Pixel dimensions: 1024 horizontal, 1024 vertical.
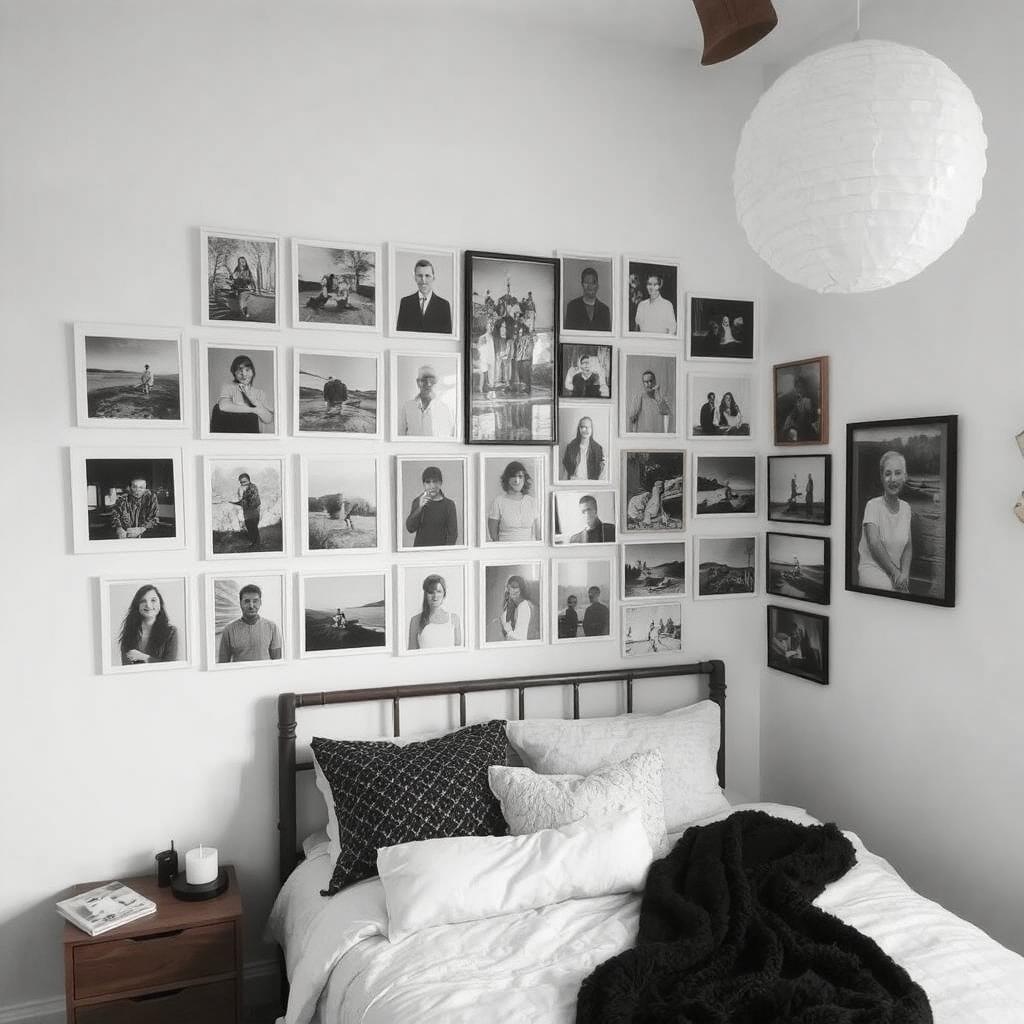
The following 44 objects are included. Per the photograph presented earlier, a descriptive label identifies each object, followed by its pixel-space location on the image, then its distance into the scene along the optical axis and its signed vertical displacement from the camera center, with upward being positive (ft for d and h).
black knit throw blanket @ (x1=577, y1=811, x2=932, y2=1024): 5.55 -3.25
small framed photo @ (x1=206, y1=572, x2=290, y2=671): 8.55 -1.37
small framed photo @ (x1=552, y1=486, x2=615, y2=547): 9.77 -0.45
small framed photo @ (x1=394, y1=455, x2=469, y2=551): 9.14 -0.26
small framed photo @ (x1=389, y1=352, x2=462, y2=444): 9.07 +0.80
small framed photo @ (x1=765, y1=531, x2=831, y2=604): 9.78 -1.06
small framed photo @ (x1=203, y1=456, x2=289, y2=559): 8.49 -0.27
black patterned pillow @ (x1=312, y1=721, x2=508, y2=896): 7.69 -2.79
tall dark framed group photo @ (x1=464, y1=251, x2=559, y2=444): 9.29 +1.34
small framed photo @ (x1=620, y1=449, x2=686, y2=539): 10.04 -0.21
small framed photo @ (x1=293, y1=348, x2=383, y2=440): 8.75 +0.81
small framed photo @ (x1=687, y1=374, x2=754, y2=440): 10.31 +0.77
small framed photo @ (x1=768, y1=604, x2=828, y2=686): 9.84 -1.93
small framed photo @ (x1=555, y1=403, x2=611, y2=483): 9.76 +0.34
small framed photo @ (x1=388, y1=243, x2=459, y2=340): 9.04 +1.88
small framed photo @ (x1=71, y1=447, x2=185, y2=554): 8.05 -0.19
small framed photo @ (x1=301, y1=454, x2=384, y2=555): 8.83 -0.28
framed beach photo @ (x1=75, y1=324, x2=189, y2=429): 8.04 +0.93
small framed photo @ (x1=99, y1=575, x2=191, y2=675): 8.20 -1.34
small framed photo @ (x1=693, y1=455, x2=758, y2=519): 10.37 -0.15
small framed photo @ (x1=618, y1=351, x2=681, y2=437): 9.98 +0.88
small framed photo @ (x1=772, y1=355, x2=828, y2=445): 9.71 +0.79
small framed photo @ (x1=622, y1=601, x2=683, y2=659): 10.18 -1.77
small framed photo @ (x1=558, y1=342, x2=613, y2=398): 9.71 +1.12
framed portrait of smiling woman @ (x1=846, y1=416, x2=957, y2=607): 8.18 -0.35
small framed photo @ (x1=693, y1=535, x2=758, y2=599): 10.43 -1.09
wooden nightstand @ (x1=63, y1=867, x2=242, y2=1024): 7.41 -4.10
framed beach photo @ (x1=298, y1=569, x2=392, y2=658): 8.88 -1.37
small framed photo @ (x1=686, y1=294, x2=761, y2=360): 10.25 +1.65
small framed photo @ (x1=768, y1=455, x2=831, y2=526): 9.70 -0.18
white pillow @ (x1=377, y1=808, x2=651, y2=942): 6.90 -3.13
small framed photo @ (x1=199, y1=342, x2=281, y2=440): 8.44 +0.82
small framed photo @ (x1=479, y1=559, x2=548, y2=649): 9.54 -1.38
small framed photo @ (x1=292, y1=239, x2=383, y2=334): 8.70 +1.87
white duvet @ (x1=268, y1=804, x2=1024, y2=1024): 5.90 -3.46
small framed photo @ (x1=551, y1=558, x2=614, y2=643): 9.83 -1.37
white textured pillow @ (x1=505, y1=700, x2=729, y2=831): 8.74 -2.73
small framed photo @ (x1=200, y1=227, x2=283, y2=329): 8.40 +1.87
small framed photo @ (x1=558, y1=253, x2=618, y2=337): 9.69 +1.95
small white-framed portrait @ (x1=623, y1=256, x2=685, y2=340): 9.93 +1.96
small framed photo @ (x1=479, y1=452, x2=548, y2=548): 9.47 -0.24
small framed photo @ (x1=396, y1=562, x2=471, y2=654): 9.23 -1.37
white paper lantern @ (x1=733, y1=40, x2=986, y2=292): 4.18 +1.48
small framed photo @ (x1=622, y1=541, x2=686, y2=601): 10.10 -1.09
